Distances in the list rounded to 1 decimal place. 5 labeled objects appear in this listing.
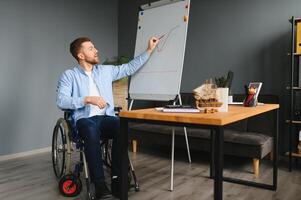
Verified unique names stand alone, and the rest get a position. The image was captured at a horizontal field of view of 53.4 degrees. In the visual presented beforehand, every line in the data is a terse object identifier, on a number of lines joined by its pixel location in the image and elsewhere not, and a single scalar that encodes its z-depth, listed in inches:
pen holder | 80.1
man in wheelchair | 81.0
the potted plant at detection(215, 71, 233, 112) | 66.0
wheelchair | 84.9
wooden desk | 51.1
